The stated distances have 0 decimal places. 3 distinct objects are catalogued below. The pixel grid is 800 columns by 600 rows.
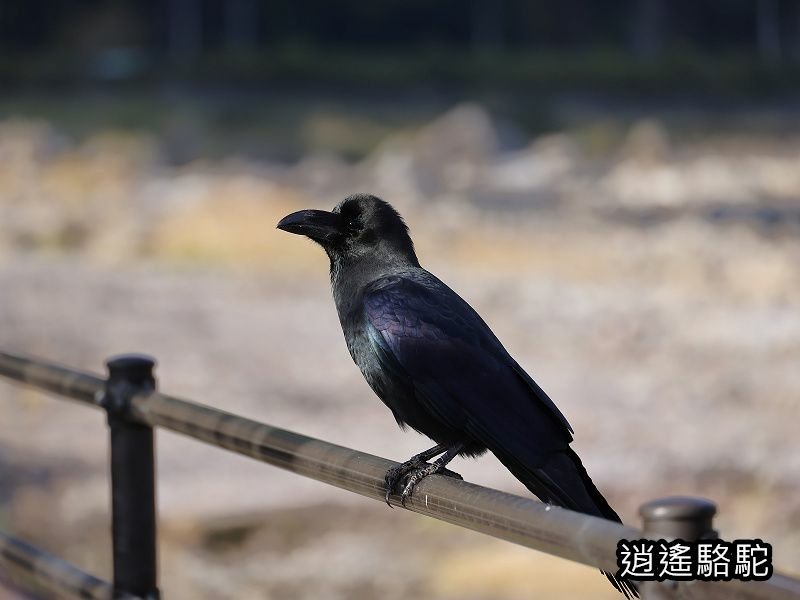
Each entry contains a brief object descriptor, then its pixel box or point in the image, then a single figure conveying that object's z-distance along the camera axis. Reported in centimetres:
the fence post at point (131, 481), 529
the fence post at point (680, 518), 482
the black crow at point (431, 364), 511
